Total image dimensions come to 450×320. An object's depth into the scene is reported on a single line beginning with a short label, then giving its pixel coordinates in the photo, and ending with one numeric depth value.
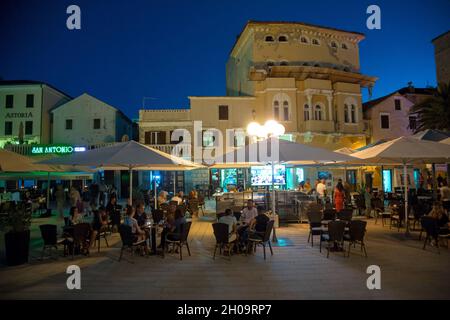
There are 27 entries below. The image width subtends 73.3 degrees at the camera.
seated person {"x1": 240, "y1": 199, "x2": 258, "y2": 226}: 8.94
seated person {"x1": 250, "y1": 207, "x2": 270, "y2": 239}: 8.39
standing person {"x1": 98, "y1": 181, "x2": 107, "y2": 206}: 19.79
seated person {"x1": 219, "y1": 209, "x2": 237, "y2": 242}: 8.27
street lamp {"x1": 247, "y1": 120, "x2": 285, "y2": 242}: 13.72
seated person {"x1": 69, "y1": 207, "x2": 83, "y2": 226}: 8.78
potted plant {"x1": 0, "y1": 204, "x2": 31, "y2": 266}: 7.17
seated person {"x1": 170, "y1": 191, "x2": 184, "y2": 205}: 13.96
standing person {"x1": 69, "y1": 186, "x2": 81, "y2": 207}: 14.27
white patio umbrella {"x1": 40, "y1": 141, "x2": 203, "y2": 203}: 8.30
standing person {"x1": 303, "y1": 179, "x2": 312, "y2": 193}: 17.69
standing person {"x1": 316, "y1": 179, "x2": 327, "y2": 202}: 15.33
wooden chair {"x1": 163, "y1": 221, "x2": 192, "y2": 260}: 7.86
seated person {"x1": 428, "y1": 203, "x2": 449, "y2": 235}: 8.55
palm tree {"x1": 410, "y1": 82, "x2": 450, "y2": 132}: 19.44
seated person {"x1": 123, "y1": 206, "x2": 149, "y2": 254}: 7.94
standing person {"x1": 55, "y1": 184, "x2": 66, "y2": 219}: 15.85
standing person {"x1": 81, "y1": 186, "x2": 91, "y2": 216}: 15.68
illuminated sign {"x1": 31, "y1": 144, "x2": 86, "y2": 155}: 26.69
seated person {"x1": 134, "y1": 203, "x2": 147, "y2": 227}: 8.98
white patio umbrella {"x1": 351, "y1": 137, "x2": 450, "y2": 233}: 8.77
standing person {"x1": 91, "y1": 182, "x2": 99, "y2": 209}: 18.07
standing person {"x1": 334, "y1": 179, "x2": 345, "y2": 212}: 12.01
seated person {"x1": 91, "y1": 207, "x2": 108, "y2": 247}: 8.83
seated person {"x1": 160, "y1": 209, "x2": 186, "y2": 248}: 8.02
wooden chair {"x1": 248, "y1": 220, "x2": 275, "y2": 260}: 7.90
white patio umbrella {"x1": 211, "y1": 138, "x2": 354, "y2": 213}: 8.87
